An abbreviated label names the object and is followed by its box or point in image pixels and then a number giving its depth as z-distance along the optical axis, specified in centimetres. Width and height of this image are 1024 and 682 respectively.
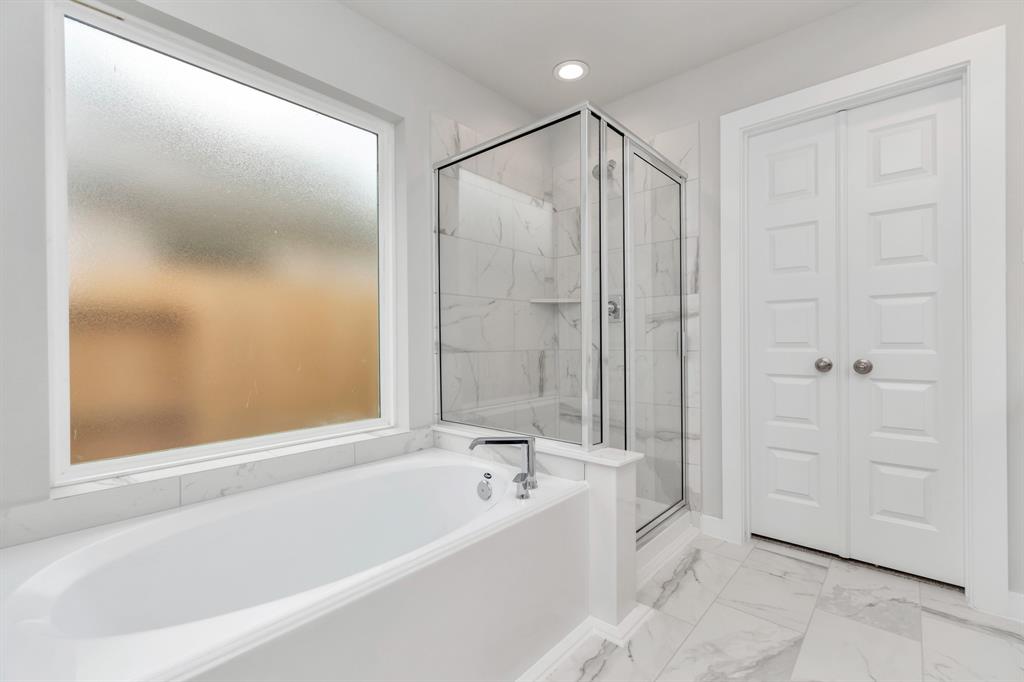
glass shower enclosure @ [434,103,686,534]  186
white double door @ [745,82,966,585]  188
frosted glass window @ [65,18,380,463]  149
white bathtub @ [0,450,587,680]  84
